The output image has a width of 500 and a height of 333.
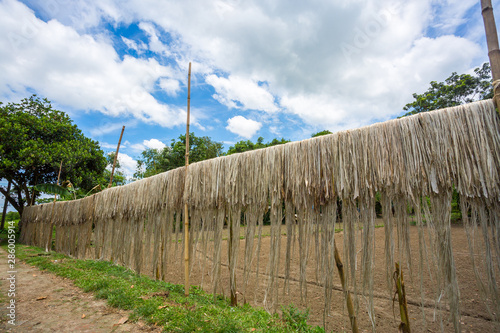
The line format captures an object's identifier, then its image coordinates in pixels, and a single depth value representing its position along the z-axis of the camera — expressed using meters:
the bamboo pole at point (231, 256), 3.36
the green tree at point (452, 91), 15.16
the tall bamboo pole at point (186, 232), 3.57
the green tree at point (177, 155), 19.82
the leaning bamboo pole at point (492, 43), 1.79
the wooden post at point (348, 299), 2.56
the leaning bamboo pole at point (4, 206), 14.30
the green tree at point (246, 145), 22.64
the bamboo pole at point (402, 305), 2.44
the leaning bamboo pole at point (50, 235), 9.20
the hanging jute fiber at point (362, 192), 1.91
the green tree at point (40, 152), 11.20
